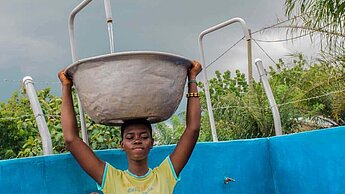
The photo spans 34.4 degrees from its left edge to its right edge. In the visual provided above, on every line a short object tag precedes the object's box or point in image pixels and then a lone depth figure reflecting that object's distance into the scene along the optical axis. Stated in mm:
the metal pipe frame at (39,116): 2645
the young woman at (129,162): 2502
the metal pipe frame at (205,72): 3520
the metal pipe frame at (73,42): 2798
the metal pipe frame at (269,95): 3545
